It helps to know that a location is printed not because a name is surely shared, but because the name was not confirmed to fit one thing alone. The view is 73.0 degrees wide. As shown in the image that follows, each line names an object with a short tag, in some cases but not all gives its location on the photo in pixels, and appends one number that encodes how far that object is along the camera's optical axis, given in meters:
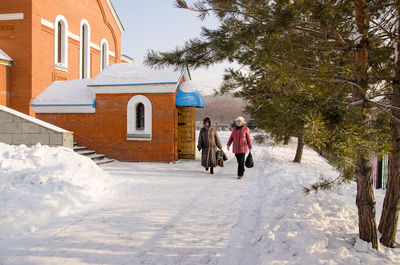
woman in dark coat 8.34
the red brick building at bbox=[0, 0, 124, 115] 13.56
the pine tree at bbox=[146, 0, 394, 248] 2.11
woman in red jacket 7.59
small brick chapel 10.19
